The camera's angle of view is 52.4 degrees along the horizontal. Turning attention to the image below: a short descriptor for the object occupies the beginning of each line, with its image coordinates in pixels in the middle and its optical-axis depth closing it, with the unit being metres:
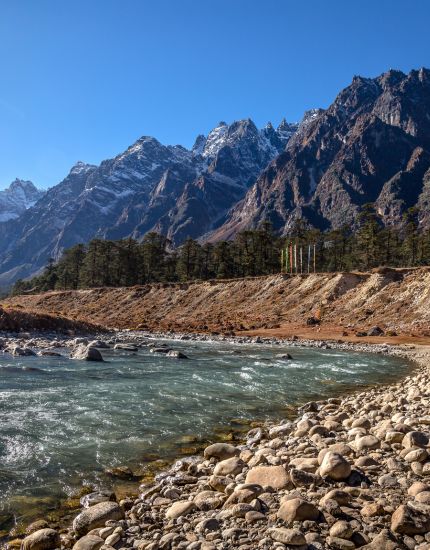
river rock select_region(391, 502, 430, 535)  5.89
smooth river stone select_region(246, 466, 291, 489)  7.66
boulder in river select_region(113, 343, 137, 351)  36.97
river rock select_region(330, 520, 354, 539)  5.83
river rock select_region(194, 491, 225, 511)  7.29
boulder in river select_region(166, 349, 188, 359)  32.41
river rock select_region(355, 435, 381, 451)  9.69
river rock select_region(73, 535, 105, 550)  6.33
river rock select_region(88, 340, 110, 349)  36.09
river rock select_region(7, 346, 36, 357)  29.75
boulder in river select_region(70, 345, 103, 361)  28.73
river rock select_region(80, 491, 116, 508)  8.29
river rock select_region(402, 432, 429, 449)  9.19
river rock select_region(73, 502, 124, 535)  7.09
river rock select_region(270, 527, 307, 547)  5.63
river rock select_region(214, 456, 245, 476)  8.98
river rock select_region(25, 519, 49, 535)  7.20
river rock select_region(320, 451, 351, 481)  7.80
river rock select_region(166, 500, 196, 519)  7.13
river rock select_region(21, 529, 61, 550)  6.50
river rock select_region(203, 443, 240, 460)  10.49
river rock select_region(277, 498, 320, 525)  6.27
